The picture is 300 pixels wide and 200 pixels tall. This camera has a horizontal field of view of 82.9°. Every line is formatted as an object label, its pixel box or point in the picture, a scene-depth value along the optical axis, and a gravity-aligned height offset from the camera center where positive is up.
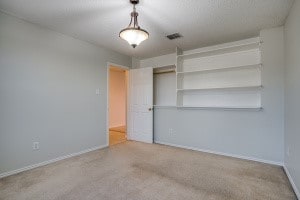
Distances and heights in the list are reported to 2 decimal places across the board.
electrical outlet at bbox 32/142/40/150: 2.84 -0.77
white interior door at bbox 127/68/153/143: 4.56 -0.13
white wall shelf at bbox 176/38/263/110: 3.41 +0.55
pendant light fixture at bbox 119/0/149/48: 2.15 +0.87
